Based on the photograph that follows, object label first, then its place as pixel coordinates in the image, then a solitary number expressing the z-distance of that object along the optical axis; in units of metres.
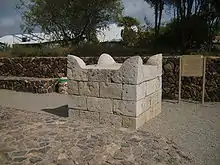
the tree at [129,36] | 11.17
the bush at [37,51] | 8.83
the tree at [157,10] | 9.40
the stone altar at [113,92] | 3.51
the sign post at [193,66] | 5.11
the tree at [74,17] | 10.68
